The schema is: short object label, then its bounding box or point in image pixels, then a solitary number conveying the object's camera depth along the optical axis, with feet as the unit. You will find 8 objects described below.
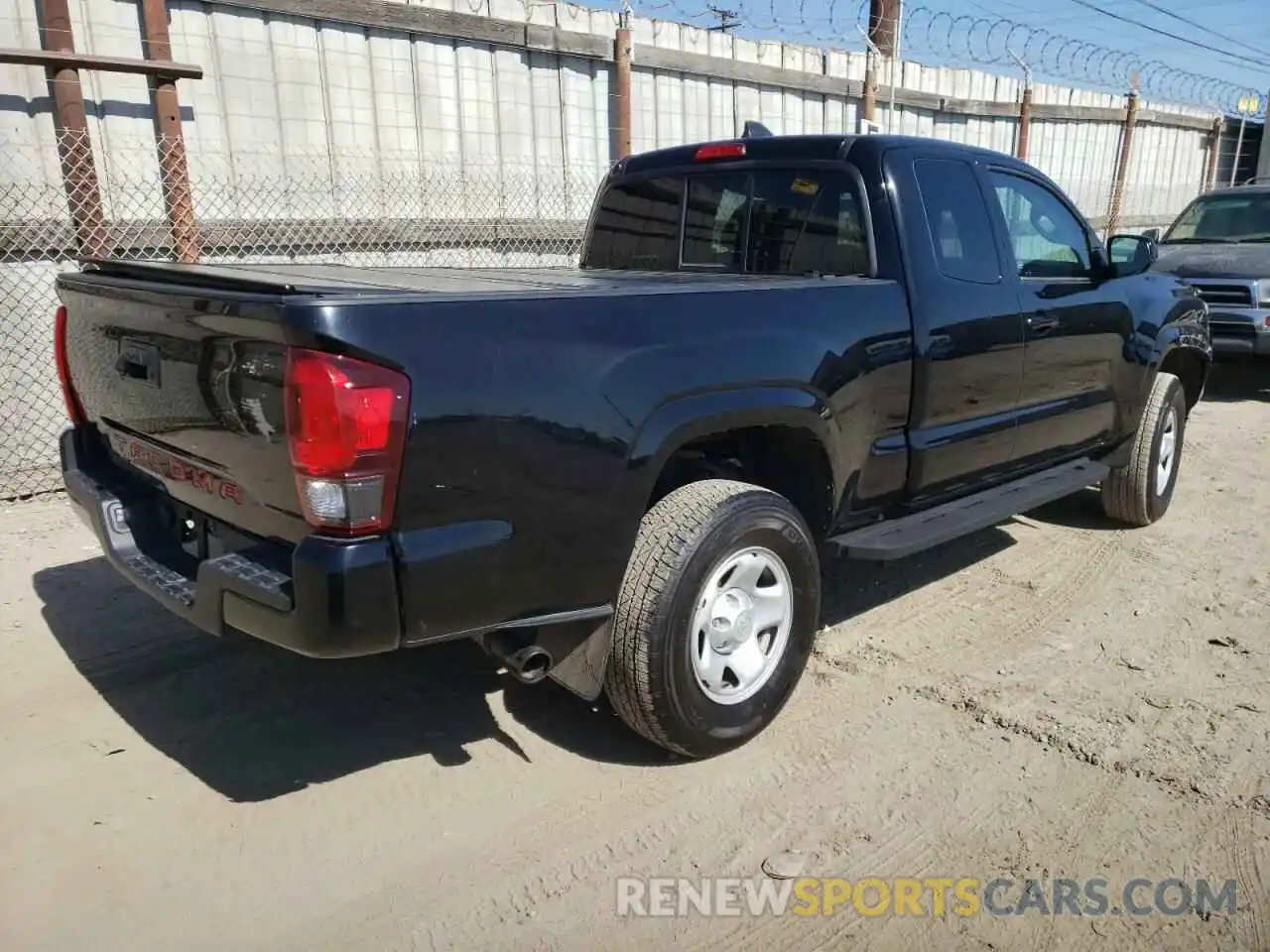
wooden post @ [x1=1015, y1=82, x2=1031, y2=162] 40.70
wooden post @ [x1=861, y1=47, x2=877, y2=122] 33.32
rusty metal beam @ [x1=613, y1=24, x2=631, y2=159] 25.62
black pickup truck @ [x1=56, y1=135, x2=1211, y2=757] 7.70
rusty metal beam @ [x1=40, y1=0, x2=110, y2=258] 17.34
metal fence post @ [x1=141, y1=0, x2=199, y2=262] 18.63
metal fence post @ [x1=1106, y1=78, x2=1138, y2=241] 48.37
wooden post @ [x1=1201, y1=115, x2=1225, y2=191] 57.62
